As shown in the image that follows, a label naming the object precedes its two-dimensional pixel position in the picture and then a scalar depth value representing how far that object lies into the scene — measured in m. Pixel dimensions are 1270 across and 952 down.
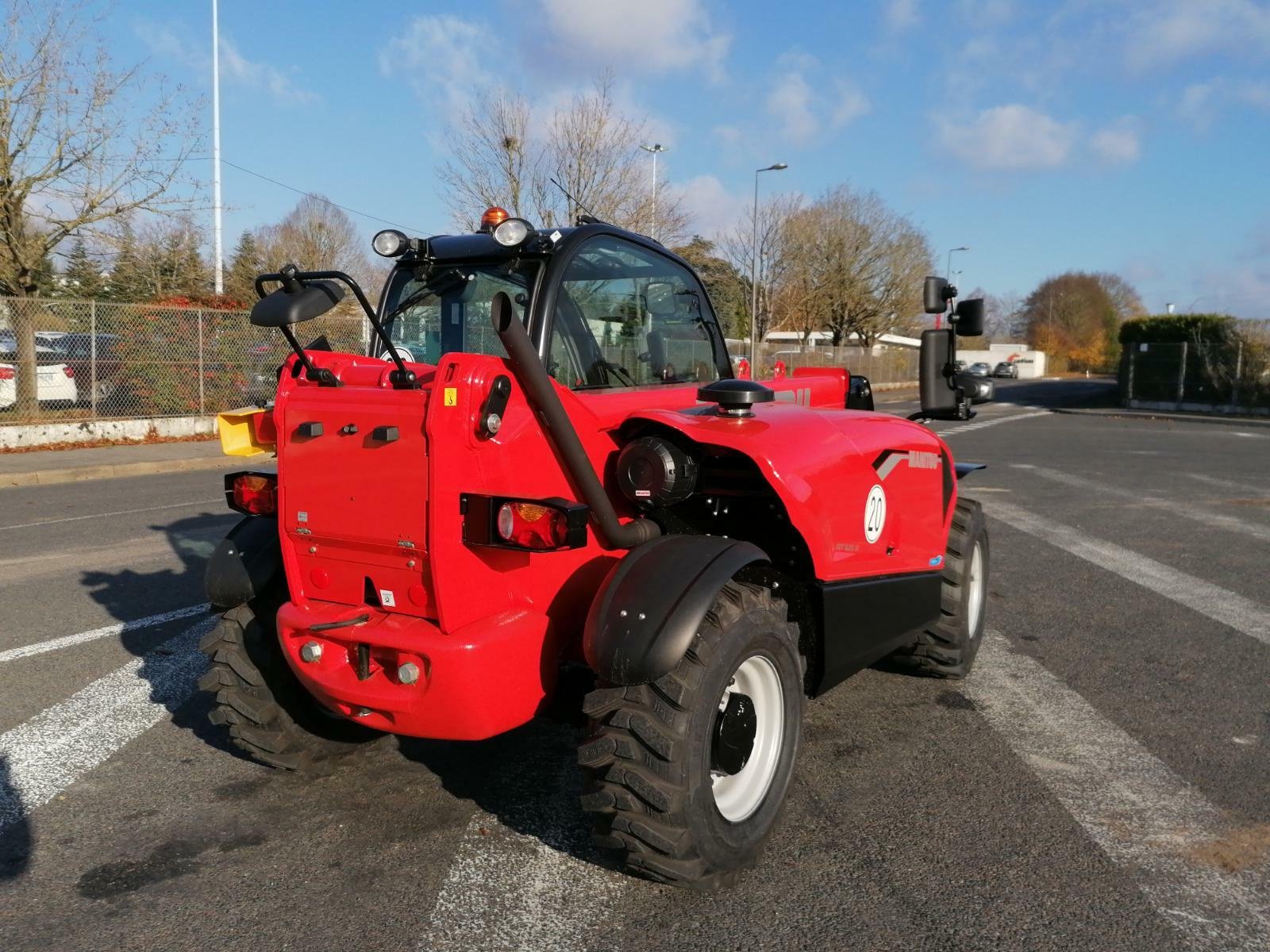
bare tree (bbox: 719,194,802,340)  44.31
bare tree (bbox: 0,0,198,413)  16.94
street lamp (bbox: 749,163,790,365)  34.53
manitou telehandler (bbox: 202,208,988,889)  2.85
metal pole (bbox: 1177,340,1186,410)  32.34
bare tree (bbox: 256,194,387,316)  44.62
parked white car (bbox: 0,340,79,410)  16.14
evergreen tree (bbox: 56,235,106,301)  24.20
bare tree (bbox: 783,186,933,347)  47.91
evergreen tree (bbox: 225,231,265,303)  28.07
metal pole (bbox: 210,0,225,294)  25.33
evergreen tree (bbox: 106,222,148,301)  23.48
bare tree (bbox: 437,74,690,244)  24.56
